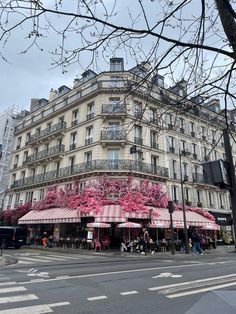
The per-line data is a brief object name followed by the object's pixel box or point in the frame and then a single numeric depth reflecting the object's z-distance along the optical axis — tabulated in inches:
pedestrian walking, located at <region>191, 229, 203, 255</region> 851.1
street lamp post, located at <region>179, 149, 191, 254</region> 858.8
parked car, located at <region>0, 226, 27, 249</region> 1034.7
